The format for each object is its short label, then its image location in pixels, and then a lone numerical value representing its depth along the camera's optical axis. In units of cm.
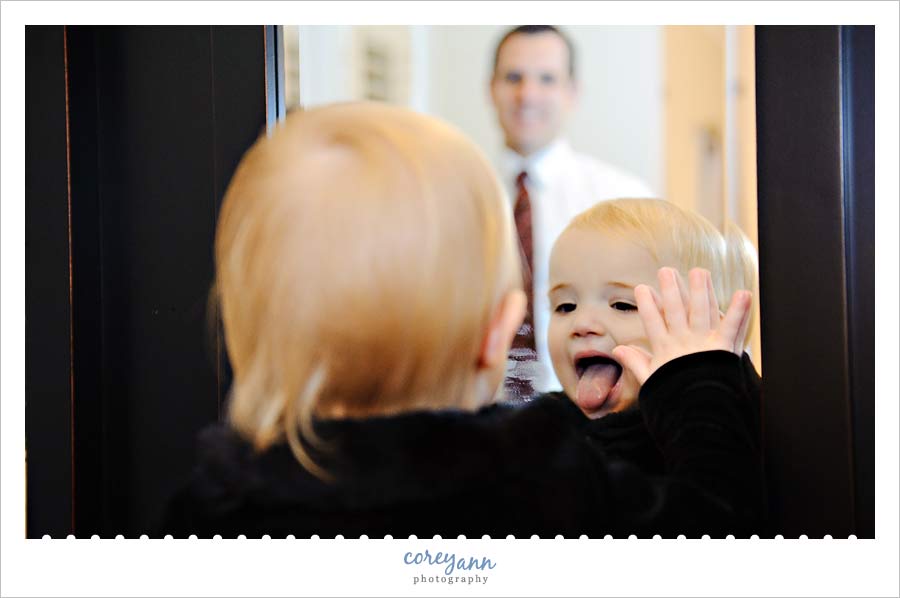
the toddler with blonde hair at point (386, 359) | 60
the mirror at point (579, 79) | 73
